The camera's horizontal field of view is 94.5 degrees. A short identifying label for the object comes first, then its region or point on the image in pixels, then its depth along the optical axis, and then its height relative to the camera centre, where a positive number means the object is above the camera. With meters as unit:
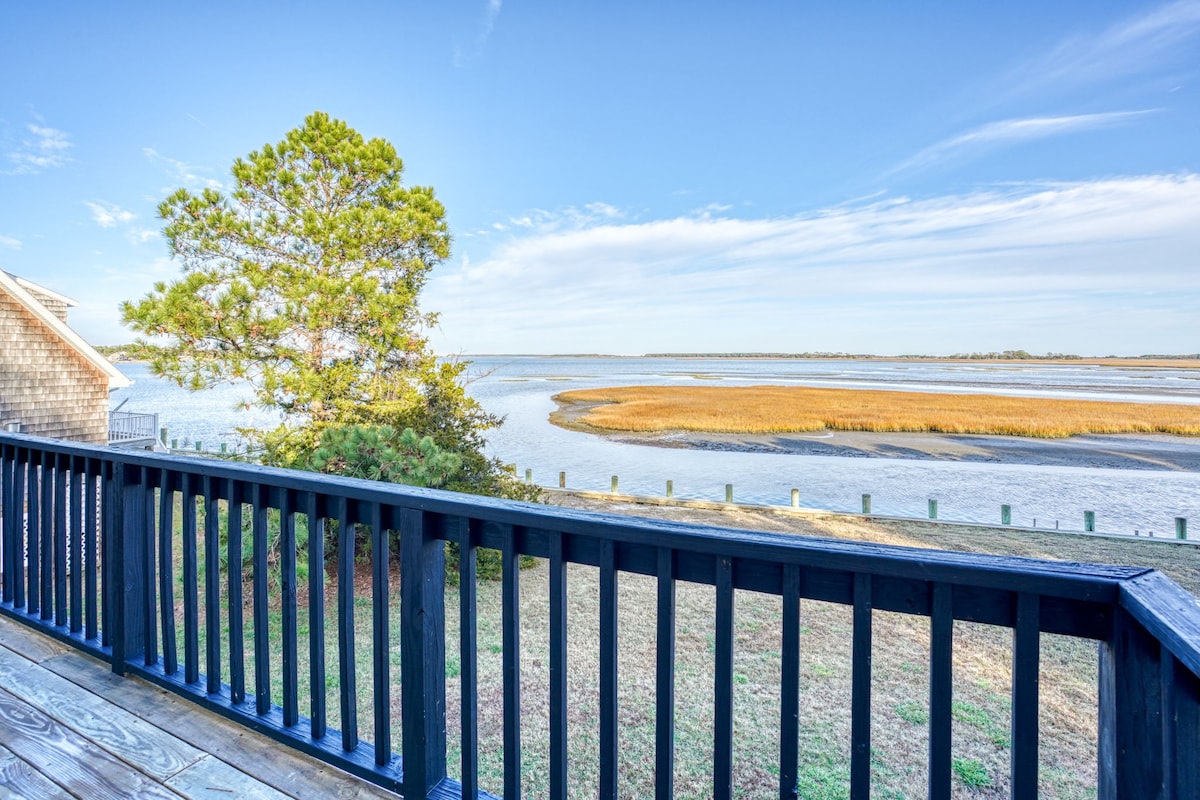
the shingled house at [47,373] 9.42 +0.46
